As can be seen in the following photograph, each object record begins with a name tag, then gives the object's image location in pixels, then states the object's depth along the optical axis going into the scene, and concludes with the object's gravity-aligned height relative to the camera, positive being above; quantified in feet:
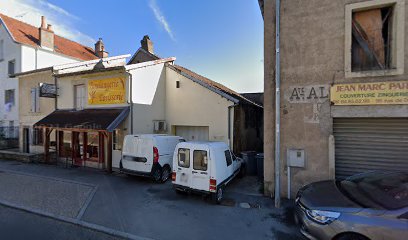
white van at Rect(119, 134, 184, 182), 26.25 -4.37
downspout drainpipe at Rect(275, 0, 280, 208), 20.71 +2.01
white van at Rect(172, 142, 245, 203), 19.92 -4.46
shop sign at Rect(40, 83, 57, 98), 36.76 +4.98
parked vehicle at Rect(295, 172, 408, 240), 11.22 -4.90
